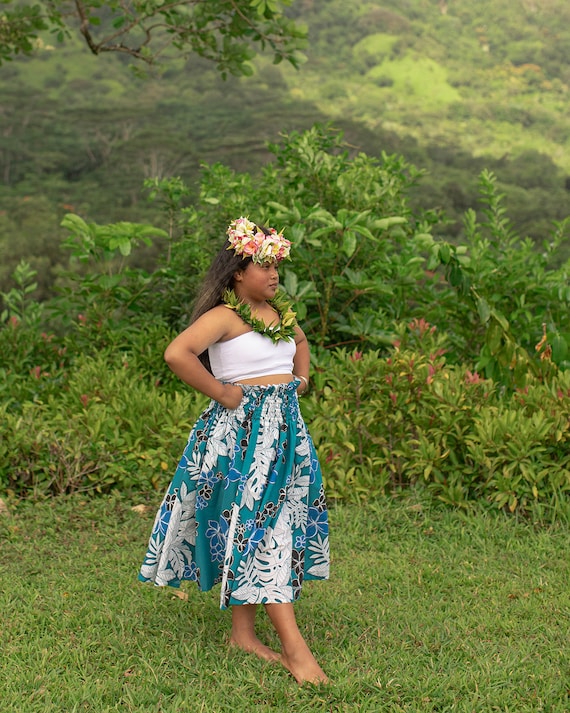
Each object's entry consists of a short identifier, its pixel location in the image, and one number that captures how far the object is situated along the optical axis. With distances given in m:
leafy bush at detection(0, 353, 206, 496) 4.54
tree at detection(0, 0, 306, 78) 6.20
